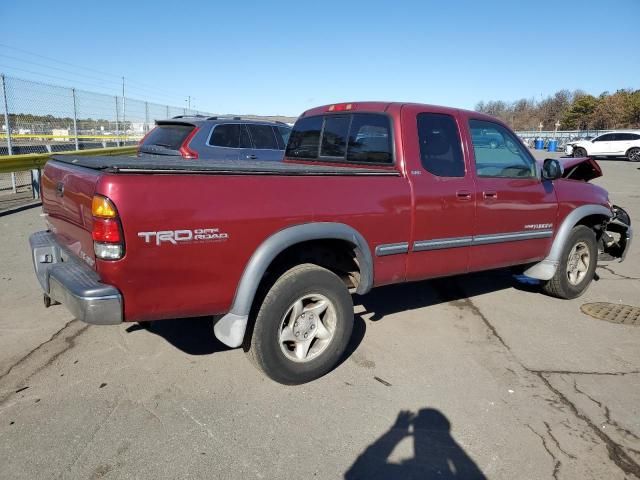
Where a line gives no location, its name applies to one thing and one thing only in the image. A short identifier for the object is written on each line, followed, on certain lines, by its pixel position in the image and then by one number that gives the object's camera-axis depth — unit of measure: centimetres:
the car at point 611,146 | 2780
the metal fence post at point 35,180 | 998
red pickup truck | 259
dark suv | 817
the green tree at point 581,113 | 6302
